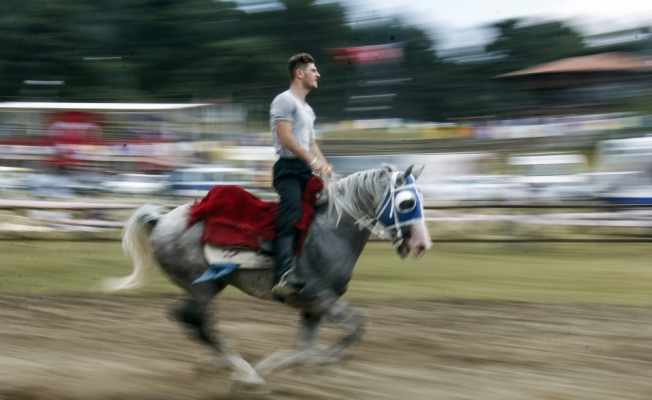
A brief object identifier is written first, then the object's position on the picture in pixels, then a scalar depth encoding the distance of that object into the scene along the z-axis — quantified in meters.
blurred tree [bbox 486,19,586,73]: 45.09
